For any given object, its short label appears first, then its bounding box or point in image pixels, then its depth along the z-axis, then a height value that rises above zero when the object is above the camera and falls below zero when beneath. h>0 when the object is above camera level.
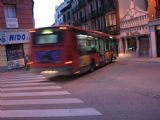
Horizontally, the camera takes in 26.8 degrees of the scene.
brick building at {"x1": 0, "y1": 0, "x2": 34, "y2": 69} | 30.11 +1.37
